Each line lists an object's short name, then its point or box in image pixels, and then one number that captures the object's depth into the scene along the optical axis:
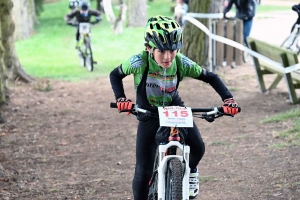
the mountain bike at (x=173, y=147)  4.19
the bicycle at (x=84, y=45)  16.03
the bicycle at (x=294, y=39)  14.64
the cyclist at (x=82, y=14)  16.41
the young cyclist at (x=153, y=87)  4.61
